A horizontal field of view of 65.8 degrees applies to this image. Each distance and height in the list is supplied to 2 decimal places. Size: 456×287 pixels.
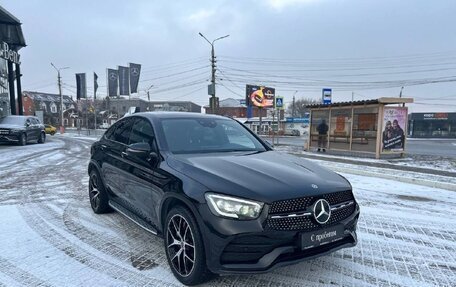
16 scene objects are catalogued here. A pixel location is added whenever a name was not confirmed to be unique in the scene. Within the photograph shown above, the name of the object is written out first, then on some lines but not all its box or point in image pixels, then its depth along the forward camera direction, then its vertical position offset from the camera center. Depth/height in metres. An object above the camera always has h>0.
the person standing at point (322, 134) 17.42 -0.94
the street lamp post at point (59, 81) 50.14 +4.31
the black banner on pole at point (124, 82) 38.25 +3.17
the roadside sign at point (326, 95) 21.02 +1.20
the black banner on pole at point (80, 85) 40.44 +2.99
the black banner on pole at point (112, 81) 38.31 +3.29
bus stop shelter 14.79 -0.48
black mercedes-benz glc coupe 2.88 -0.78
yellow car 43.53 -2.43
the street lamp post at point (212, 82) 25.59 +2.30
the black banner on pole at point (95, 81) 40.36 +3.44
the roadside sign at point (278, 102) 22.55 +0.79
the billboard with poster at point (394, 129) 14.88 -0.54
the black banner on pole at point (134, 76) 37.60 +3.83
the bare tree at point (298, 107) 96.51 +1.99
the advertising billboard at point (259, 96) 33.82 +1.74
